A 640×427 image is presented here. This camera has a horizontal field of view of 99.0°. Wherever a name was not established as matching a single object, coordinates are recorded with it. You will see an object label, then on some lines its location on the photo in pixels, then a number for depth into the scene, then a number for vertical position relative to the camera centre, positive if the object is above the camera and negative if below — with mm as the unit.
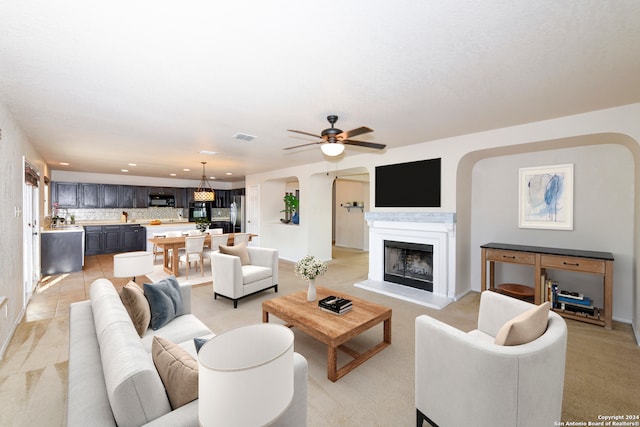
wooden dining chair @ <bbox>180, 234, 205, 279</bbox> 5273 -751
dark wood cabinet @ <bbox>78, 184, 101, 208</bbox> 7993 +430
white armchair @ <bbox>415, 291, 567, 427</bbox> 1382 -910
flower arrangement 2978 -634
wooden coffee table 2287 -1028
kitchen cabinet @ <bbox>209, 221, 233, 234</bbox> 10429 -564
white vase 2994 -906
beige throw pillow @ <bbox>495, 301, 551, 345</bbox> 1536 -670
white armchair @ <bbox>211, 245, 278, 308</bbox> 3818 -939
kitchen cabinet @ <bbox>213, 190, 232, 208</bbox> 10797 +461
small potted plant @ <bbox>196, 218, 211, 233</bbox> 6430 -367
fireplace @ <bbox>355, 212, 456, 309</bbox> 4242 -808
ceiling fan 2953 +776
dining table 5297 -689
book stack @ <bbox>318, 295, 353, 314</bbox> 2685 -948
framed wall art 3752 +194
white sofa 998 -721
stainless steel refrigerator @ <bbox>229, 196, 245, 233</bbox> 10252 -135
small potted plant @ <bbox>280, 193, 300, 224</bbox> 7311 +97
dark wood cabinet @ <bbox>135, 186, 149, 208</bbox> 8910 +440
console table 3156 -646
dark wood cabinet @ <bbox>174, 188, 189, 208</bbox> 9719 +481
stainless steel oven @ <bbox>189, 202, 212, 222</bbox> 9914 -22
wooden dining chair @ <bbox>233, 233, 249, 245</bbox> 5918 -605
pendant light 6586 +362
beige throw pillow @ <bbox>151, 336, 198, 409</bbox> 1126 -700
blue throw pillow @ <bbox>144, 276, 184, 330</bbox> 2230 -777
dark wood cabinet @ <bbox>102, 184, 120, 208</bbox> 8359 +445
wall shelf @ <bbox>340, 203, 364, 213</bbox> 9117 +156
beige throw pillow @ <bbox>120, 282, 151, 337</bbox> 2074 -747
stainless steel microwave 9219 +358
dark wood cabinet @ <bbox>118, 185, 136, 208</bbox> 8625 +460
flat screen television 4434 +451
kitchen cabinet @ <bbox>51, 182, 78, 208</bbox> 7645 +464
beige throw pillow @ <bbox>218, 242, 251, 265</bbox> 4348 -661
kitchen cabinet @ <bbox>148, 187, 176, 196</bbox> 9202 +688
